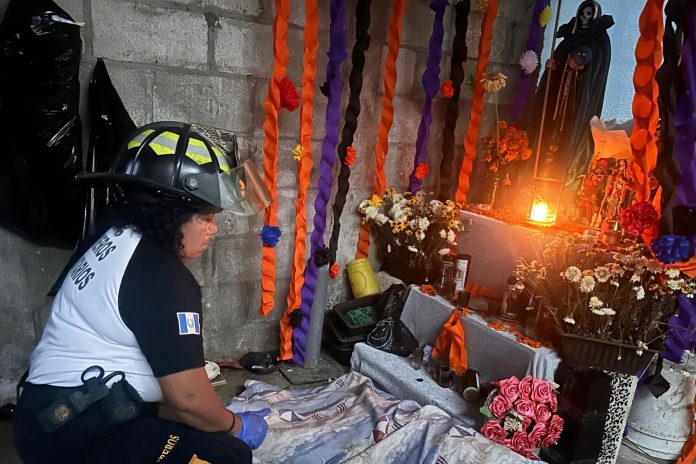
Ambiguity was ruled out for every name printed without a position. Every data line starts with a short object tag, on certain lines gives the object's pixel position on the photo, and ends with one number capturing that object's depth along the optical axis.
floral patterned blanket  2.21
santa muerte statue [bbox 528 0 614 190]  3.16
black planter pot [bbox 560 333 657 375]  2.34
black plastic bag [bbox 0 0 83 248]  2.10
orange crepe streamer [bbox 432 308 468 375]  2.85
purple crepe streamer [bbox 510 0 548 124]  3.74
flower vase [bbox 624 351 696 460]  2.51
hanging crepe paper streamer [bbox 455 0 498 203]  3.36
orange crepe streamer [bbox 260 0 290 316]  2.66
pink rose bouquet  2.28
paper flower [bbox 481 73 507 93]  3.32
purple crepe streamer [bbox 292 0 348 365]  2.88
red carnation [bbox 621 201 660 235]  2.38
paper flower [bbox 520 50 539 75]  3.61
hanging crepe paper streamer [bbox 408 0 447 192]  3.30
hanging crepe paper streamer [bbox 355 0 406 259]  3.13
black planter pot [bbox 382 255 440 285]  3.39
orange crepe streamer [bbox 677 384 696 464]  2.48
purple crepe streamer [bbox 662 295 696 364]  2.39
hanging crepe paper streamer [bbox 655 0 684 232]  2.42
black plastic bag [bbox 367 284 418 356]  3.14
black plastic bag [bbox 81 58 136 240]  2.41
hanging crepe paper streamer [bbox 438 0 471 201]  3.40
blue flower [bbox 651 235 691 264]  2.24
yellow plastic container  3.57
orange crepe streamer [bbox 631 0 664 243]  2.41
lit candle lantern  2.99
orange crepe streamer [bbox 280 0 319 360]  2.76
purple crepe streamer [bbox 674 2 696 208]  2.34
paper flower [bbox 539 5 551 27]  3.53
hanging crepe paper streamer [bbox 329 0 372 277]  3.00
